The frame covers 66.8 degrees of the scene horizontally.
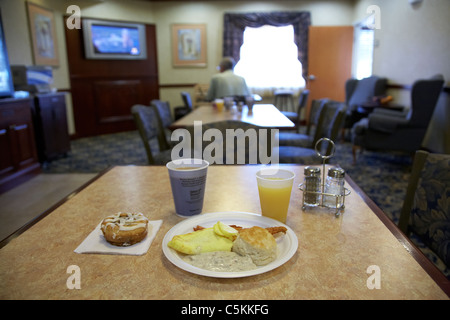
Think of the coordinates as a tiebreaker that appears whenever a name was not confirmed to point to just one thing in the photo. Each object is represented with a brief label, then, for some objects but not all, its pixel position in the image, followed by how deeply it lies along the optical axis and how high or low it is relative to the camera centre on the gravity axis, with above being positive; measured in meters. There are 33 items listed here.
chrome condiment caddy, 0.91 -0.30
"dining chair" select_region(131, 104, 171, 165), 2.35 -0.33
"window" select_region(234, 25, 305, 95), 7.02 +0.41
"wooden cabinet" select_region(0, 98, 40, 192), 3.42 -0.61
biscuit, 0.64 -0.31
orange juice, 0.81 -0.28
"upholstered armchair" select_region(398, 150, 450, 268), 1.04 -0.40
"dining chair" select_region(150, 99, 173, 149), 2.80 -0.28
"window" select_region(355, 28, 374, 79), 6.15 +0.51
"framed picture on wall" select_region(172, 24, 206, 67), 7.01 +0.74
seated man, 4.32 -0.05
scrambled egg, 0.67 -0.32
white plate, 0.60 -0.32
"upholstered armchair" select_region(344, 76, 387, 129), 5.16 -0.22
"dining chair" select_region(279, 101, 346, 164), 2.31 -0.39
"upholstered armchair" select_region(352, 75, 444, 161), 3.56 -0.52
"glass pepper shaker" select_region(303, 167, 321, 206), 0.93 -0.28
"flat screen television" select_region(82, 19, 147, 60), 5.99 +0.78
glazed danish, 0.73 -0.31
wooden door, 6.70 +0.37
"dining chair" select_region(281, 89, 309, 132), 4.95 -0.36
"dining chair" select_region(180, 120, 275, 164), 1.77 -0.30
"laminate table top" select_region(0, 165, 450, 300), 0.57 -0.34
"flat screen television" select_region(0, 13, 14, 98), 3.60 +0.13
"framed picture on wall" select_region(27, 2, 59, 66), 4.80 +0.72
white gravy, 0.63 -0.34
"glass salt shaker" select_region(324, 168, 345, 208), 0.91 -0.29
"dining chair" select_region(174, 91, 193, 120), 6.47 -0.56
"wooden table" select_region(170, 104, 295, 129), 2.42 -0.29
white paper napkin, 0.71 -0.34
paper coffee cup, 0.83 -0.24
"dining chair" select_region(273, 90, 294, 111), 7.07 -0.45
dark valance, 6.86 +1.10
